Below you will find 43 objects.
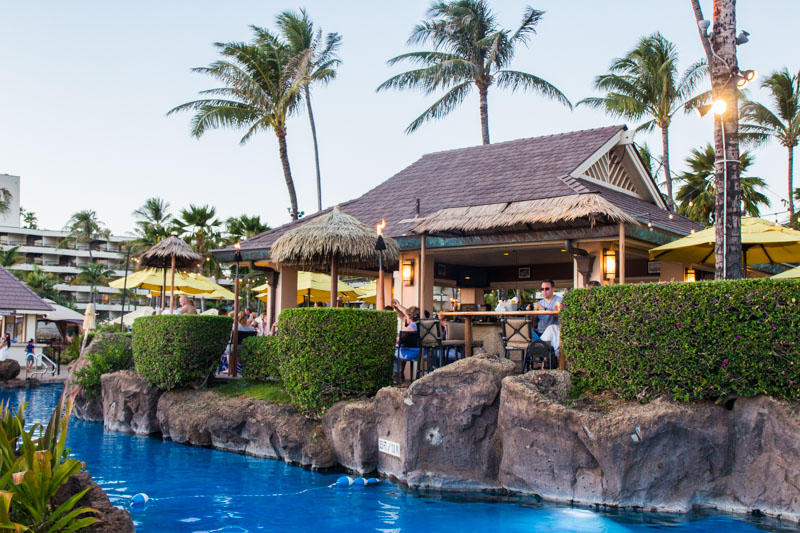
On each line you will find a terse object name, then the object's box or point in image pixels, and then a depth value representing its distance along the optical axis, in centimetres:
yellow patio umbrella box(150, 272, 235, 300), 2186
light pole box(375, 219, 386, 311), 1098
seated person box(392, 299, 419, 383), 1080
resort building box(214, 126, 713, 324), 1150
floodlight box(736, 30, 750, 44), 898
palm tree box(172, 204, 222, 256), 3491
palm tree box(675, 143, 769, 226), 2806
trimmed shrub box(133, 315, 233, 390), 1214
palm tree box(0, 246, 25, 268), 5419
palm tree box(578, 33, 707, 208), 2775
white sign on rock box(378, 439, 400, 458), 899
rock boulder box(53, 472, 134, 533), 472
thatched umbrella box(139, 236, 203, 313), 1623
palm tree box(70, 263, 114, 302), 6356
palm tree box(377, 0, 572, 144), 2552
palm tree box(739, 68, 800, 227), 2967
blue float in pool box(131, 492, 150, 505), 803
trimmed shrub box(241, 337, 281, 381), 1236
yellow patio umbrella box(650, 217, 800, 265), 1013
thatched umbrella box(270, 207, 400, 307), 1112
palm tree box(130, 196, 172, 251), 4728
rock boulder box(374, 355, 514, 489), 848
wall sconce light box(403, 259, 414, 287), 1442
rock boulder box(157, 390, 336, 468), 998
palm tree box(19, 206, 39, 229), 8329
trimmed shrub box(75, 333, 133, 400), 1417
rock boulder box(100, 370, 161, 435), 1267
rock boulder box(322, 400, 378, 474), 937
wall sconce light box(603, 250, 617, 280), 1246
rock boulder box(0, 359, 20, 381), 2212
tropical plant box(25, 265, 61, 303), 5178
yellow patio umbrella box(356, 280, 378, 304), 2231
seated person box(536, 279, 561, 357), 984
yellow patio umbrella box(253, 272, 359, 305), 1919
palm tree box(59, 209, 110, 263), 7375
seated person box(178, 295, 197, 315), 1411
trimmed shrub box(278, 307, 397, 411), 994
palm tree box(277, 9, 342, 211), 2734
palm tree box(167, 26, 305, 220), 2497
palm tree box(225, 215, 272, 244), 3391
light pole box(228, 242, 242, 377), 1366
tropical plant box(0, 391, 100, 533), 436
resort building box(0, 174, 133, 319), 7381
